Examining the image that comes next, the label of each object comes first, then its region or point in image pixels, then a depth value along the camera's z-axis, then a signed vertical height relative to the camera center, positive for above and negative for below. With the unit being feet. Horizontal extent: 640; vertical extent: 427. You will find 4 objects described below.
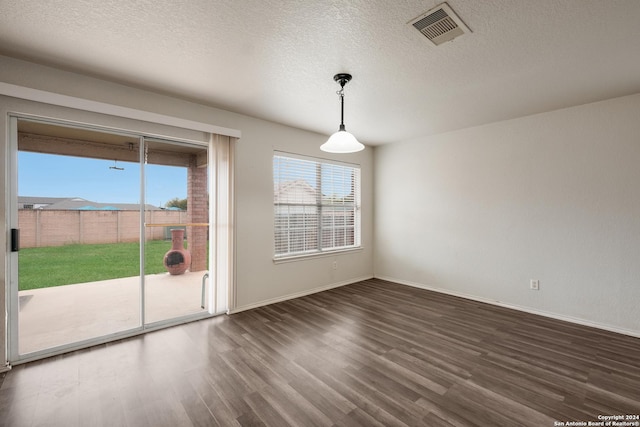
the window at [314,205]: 14.43 +0.44
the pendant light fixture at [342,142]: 8.66 +2.19
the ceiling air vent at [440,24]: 6.19 +4.40
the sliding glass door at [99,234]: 8.50 -0.72
